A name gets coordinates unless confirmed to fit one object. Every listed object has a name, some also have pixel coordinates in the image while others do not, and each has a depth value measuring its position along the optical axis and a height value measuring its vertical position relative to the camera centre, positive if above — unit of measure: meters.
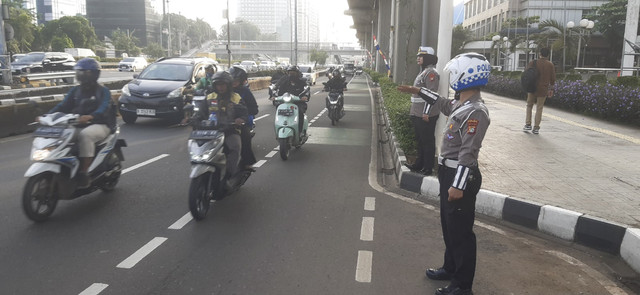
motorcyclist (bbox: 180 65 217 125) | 11.23 -0.27
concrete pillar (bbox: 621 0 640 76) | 29.17 +3.19
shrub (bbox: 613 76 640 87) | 13.63 -0.16
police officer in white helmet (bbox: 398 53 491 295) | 3.32 -0.62
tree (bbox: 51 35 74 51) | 60.07 +3.19
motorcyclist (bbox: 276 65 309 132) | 10.20 -0.28
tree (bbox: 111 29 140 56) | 81.62 +4.14
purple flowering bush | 12.04 -0.70
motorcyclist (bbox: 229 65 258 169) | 6.45 -0.47
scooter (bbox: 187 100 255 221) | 5.20 -1.05
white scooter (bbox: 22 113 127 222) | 5.05 -1.06
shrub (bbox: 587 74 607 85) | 15.59 -0.16
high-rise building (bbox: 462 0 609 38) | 61.12 +8.54
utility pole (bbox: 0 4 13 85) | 17.75 +0.60
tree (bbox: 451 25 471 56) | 62.00 +4.90
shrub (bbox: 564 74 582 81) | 19.69 -0.08
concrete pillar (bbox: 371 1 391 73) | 36.64 +3.46
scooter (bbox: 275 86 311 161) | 8.88 -0.98
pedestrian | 10.41 -0.07
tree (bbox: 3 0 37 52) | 51.04 +4.50
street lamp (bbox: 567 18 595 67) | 27.95 +2.99
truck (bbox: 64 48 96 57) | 54.83 +1.98
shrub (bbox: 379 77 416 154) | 8.00 -0.92
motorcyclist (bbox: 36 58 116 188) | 5.65 -0.43
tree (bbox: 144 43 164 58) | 79.56 +3.26
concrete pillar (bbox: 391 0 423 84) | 15.51 +1.40
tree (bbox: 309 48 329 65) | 99.25 +3.47
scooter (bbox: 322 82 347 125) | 13.96 -0.88
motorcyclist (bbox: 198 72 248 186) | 5.90 -0.50
